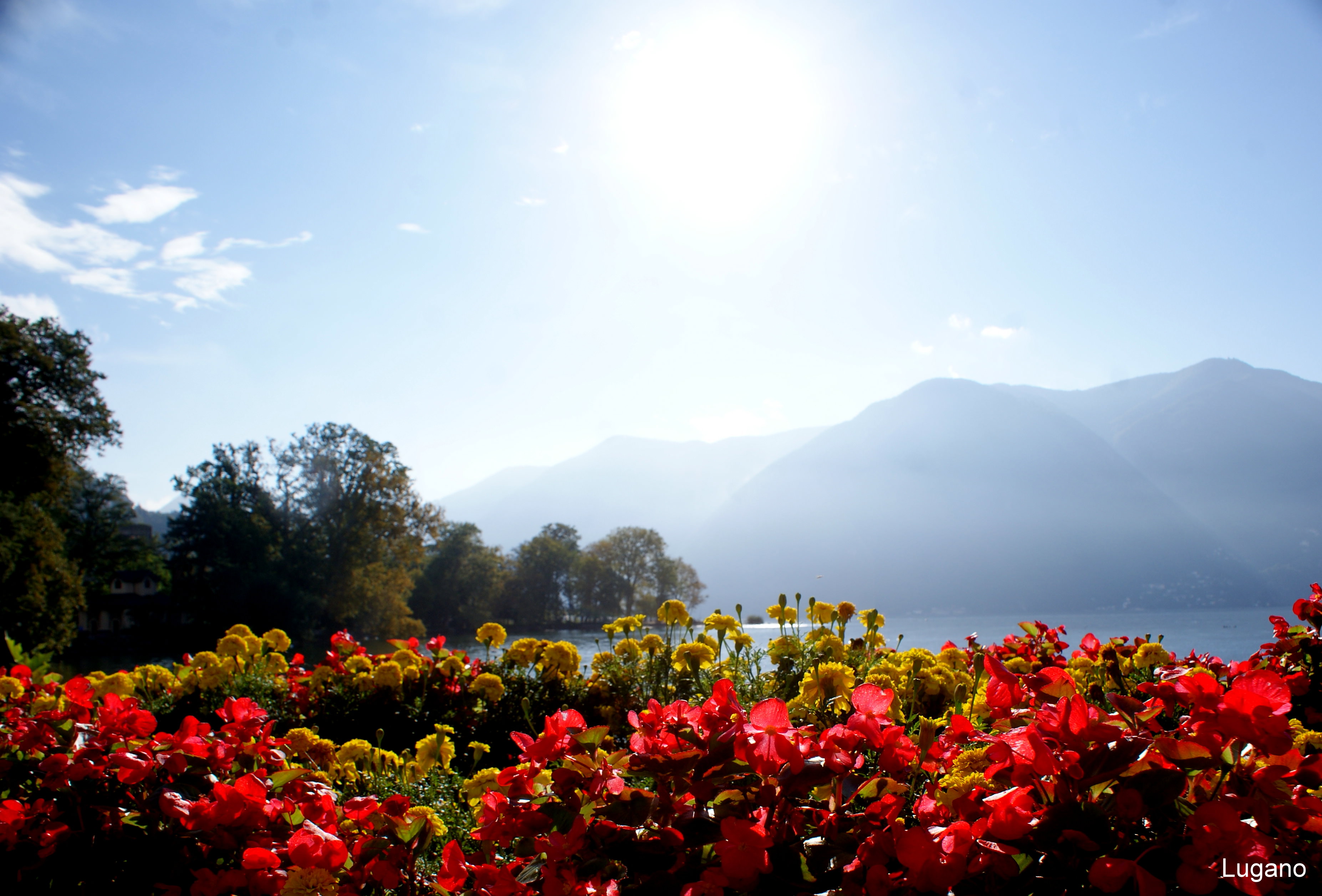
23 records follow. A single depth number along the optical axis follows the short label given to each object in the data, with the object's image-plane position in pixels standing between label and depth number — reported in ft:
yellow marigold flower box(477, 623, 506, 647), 12.14
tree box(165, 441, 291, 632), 83.35
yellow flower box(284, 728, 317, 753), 6.38
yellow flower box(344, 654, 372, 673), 12.62
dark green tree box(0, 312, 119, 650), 56.70
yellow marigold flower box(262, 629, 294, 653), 13.98
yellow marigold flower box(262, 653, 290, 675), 13.92
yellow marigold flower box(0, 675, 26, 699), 8.46
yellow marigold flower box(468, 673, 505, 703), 11.18
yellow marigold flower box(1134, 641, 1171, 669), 7.50
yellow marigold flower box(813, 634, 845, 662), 8.54
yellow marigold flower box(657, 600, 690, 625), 10.05
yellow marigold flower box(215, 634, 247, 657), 12.92
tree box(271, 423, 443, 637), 87.61
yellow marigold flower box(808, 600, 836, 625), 9.60
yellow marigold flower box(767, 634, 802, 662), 8.82
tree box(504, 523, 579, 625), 136.26
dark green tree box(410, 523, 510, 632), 121.19
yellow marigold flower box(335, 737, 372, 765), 7.01
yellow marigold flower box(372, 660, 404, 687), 11.85
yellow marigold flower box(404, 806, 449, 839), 4.30
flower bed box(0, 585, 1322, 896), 2.83
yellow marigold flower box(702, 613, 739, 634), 9.34
